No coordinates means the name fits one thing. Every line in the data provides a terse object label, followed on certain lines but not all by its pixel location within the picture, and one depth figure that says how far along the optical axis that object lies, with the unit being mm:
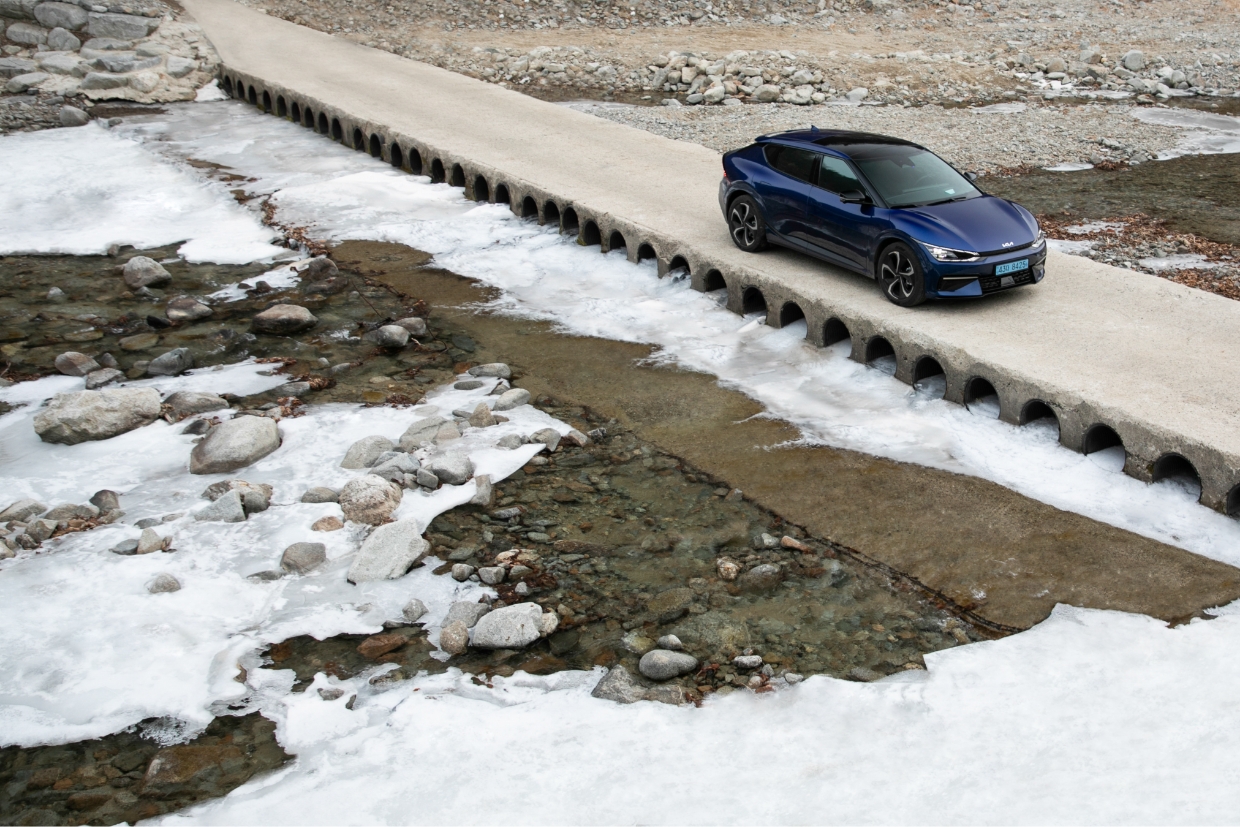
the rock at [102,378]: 12788
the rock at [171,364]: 13156
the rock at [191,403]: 11984
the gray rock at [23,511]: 9859
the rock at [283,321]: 14203
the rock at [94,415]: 11391
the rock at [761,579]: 8836
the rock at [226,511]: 9812
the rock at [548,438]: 11055
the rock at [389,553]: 9031
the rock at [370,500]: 9773
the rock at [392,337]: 13570
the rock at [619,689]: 7605
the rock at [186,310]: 14680
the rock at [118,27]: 28266
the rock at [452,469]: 10336
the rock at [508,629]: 8188
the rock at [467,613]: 8414
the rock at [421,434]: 11047
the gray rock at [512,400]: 11891
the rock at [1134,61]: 28297
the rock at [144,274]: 15841
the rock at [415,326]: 13977
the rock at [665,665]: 7797
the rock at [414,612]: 8539
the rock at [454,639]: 8164
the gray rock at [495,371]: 12695
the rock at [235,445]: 10750
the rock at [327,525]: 9680
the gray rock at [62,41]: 27834
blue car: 11781
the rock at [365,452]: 10719
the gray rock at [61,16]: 27984
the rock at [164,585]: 8812
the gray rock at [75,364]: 13102
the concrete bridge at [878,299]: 9875
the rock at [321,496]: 10109
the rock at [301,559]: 9141
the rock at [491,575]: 8922
